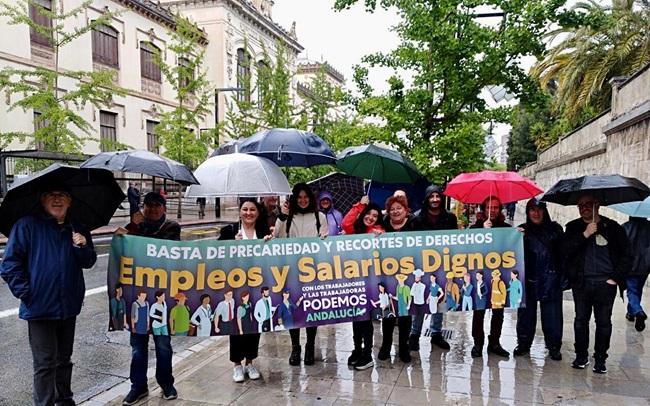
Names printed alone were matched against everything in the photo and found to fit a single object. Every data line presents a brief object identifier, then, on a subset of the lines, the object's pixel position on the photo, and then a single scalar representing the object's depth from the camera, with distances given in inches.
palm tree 631.8
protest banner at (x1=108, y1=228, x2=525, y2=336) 168.7
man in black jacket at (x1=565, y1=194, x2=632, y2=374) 184.4
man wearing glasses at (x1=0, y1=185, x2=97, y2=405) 142.4
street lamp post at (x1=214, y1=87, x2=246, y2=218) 1015.4
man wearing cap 170.6
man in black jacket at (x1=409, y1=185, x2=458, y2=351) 207.6
